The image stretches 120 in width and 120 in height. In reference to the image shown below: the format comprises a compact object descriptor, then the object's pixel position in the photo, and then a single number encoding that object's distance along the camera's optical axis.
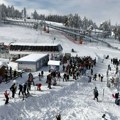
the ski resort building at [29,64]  48.97
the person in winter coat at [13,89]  31.88
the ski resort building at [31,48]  64.69
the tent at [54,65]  46.63
